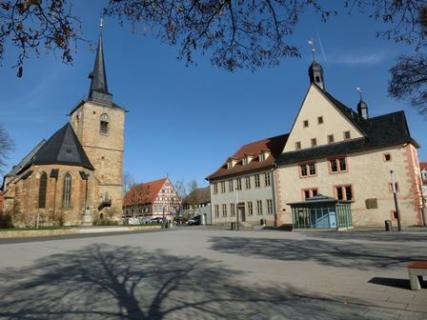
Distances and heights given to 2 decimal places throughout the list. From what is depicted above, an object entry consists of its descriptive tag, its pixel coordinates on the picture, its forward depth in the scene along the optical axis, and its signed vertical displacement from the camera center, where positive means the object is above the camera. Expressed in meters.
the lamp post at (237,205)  43.41 +2.62
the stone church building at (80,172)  42.44 +7.78
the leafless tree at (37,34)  4.12 +2.48
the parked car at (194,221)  61.14 +1.17
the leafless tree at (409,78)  14.70 +5.88
